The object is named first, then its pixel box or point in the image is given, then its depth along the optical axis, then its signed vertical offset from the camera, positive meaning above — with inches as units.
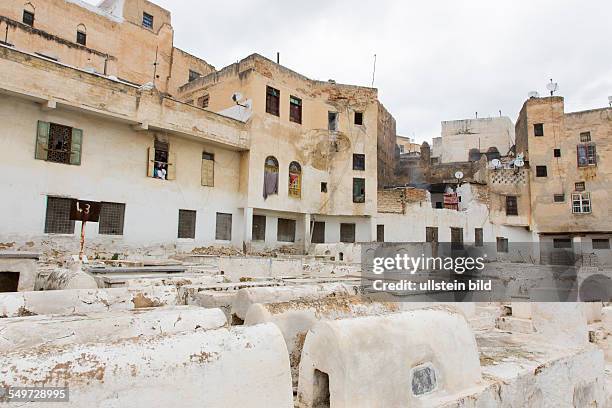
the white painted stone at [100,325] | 115.1 -27.0
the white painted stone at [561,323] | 216.8 -39.9
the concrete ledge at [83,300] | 165.9 -28.1
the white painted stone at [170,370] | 79.0 -27.8
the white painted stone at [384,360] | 115.3 -35.4
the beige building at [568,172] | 1104.2 +223.6
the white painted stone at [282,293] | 173.9 -23.6
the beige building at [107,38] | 771.4 +448.1
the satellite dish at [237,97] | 800.0 +293.1
